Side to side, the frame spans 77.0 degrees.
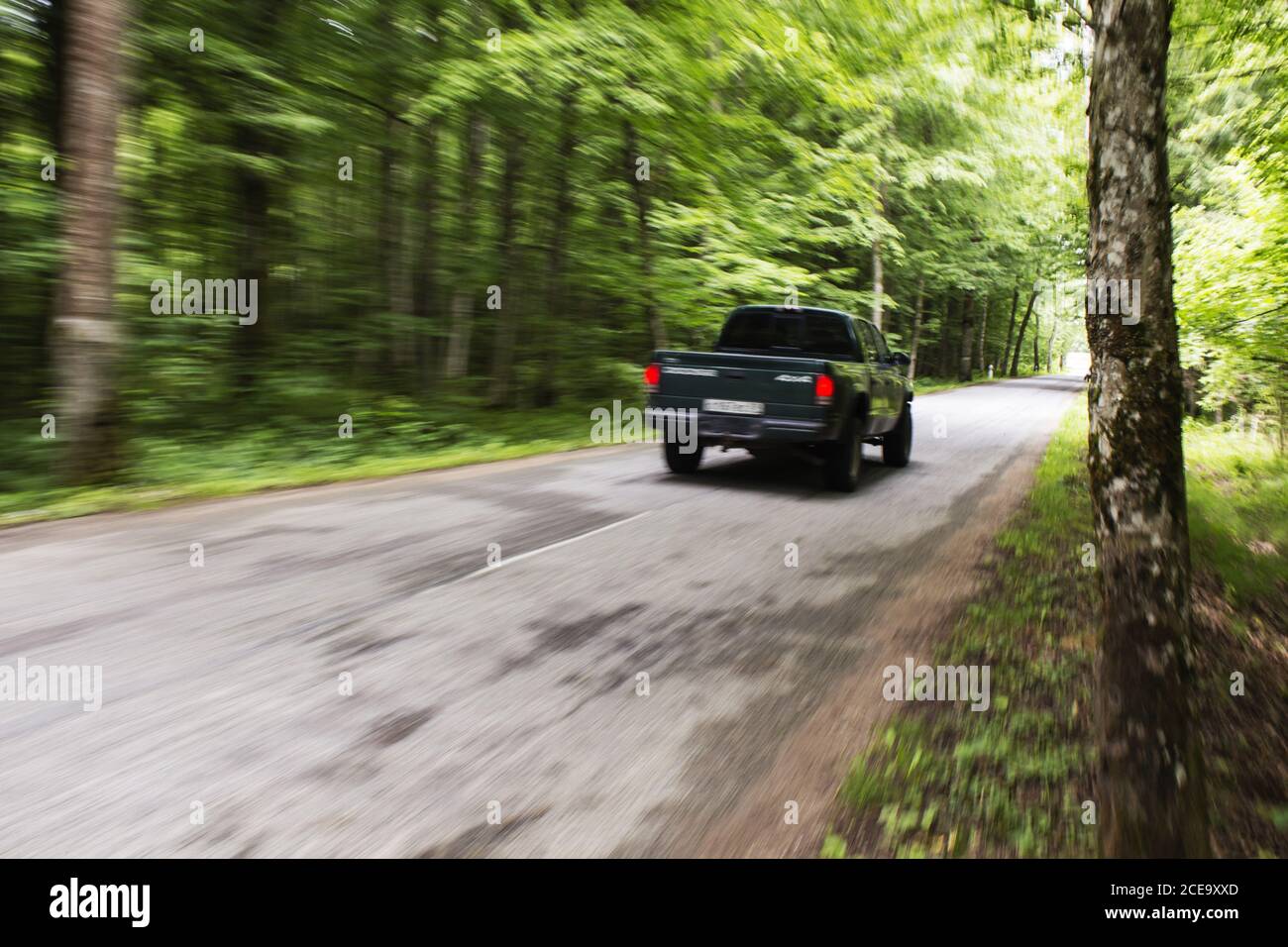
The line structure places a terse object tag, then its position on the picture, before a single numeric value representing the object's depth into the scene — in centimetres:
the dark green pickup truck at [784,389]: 935
